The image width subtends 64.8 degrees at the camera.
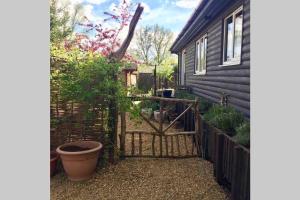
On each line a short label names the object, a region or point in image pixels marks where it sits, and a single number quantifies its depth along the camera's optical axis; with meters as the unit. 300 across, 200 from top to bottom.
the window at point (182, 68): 11.74
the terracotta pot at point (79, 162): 3.57
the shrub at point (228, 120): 3.48
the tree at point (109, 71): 3.94
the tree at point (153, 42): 31.28
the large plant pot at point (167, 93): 9.83
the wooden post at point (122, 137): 4.45
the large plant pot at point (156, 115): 8.77
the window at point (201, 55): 7.00
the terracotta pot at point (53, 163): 3.85
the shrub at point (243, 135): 2.58
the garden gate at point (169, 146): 4.50
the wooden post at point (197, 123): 4.87
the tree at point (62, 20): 13.23
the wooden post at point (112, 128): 4.24
